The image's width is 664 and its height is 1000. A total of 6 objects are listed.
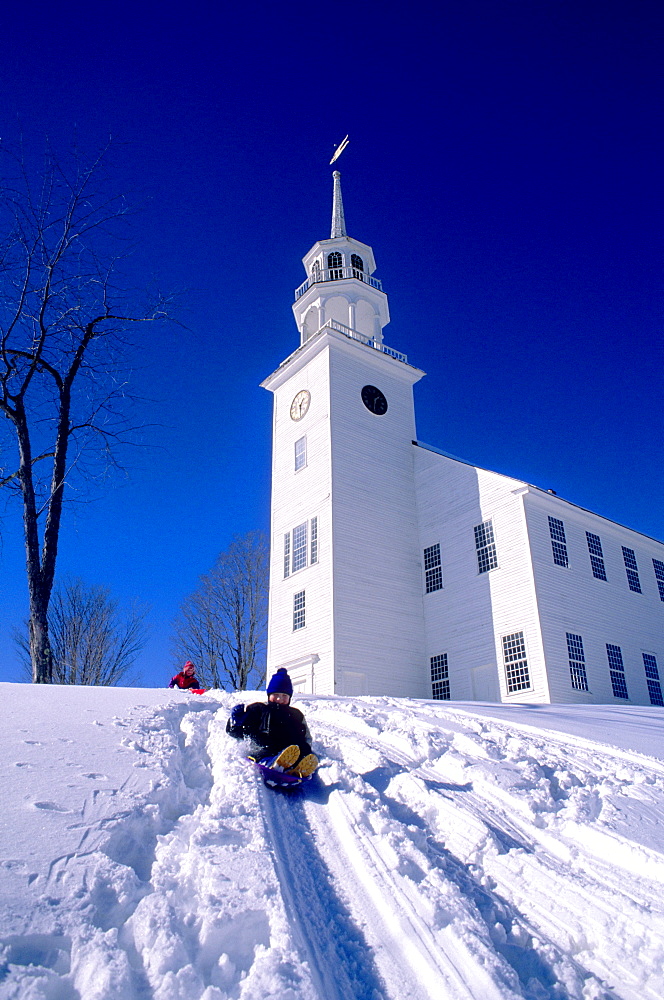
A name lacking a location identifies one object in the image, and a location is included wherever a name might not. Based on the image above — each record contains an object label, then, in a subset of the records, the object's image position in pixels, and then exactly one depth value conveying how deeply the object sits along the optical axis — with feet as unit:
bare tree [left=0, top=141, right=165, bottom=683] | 34.73
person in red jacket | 49.83
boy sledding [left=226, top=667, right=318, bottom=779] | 21.34
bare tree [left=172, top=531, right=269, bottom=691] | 101.65
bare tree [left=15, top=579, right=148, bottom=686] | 99.30
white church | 64.90
